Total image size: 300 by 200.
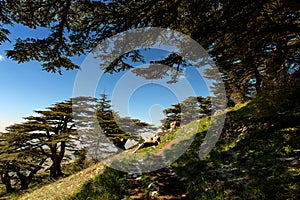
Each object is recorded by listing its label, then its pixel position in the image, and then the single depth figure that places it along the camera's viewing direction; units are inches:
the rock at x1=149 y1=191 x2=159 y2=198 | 285.1
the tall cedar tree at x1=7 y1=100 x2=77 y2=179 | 947.3
